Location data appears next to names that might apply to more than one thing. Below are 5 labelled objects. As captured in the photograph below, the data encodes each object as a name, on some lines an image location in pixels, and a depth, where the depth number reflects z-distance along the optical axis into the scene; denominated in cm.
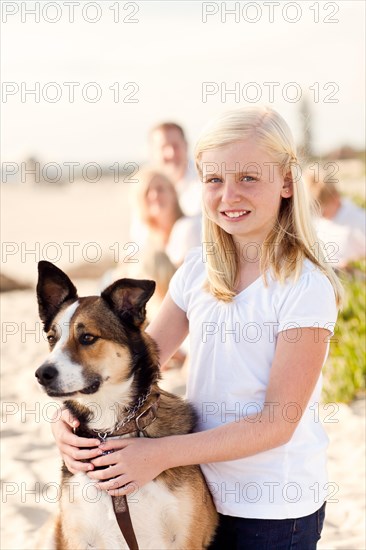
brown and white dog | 271
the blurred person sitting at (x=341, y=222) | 723
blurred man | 804
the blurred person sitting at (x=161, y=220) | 697
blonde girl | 261
